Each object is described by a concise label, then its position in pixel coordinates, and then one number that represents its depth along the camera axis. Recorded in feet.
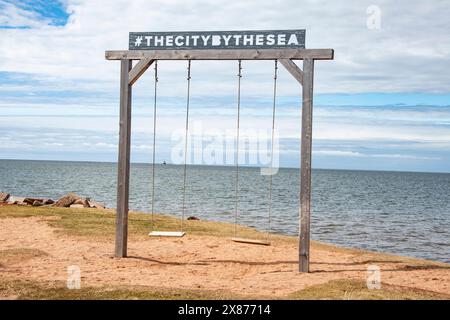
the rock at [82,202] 77.68
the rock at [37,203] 75.27
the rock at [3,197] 77.61
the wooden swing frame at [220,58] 32.24
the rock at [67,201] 75.86
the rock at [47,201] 80.71
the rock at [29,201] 76.97
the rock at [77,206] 72.86
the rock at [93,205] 80.30
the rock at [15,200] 76.42
